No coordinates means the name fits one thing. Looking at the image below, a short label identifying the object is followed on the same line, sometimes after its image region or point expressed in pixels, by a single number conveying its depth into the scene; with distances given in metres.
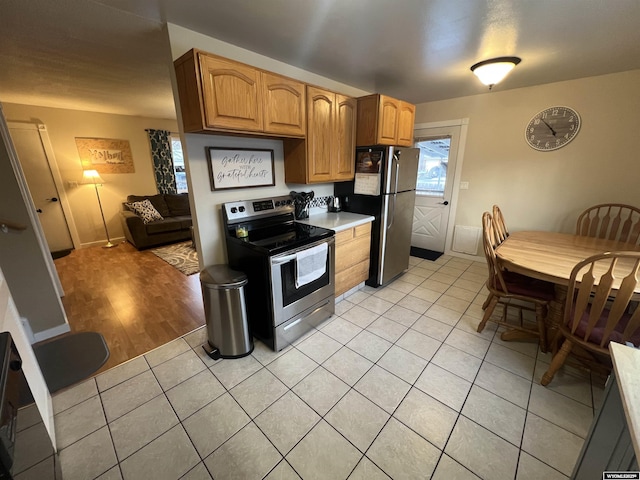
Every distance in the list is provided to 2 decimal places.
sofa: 4.39
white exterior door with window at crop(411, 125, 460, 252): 3.85
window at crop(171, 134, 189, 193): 5.38
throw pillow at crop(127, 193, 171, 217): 4.82
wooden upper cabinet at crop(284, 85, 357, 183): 2.30
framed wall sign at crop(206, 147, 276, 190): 2.05
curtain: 5.04
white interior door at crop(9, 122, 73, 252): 3.87
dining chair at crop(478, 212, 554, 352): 2.00
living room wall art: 4.40
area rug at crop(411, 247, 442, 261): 4.04
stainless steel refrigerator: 2.67
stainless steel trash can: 1.85
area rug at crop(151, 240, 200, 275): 3.65
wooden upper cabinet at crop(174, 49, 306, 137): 1.59
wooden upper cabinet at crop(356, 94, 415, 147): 2.59
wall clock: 2.91
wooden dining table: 1.79
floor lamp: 4.22
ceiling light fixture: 2.25
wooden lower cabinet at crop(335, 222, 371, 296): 2.51
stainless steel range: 1.87
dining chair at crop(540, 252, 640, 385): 1.35
